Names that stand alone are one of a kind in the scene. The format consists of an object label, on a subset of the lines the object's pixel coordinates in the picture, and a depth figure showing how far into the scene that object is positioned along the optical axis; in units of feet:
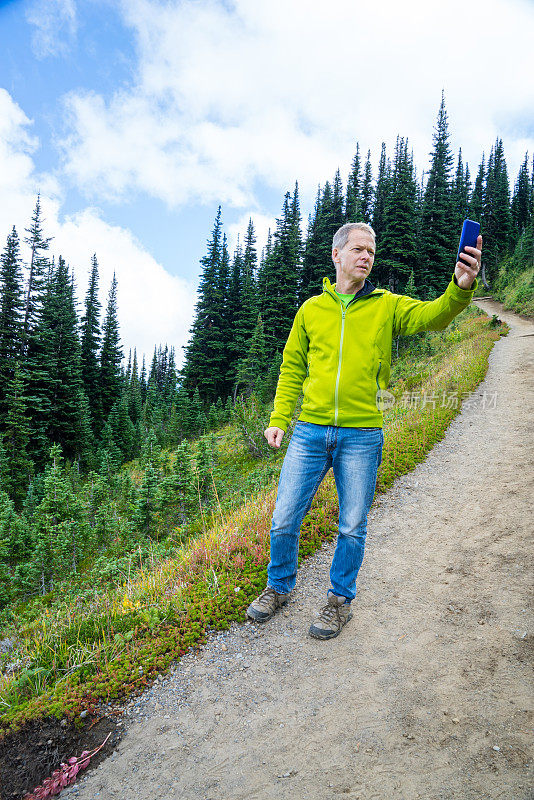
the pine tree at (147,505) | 34.24
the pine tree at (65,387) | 108.37
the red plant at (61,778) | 7.47
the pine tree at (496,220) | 167.73
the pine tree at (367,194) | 145.49
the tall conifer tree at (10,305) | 97.76
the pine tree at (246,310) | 127.54
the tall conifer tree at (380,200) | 143.33
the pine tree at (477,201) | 183.73
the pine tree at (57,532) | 36.91
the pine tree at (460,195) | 146.02
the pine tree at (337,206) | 139.92
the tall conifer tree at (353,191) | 144.07
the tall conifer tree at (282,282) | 122.31
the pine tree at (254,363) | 106.01
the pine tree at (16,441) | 80.43
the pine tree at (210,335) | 131.34
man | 10.26
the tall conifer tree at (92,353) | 140.67
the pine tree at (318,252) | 126.16
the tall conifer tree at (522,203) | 206.18
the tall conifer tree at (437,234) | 123.34
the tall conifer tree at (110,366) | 145.89
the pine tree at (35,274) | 103.55
